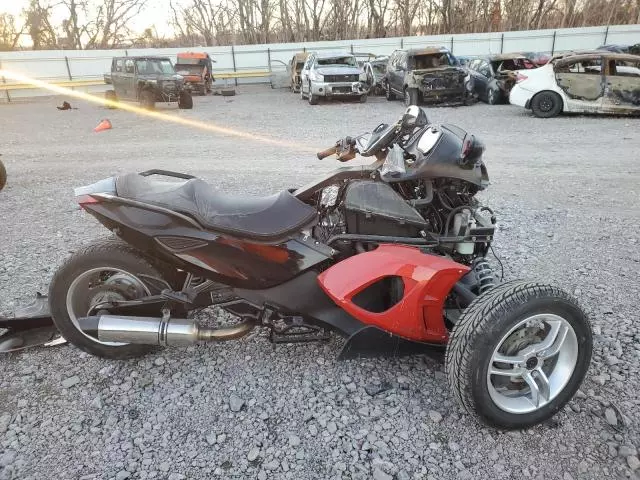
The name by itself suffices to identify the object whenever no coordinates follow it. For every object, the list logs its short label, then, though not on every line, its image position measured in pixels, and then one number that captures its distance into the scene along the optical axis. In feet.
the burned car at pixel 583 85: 38.27
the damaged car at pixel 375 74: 59.77
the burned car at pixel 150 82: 54.29
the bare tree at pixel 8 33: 118.21
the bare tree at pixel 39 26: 123.44
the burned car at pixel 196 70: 74.02
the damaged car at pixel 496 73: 51.42
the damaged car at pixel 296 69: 72.43
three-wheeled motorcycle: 8.22
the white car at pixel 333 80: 55.52
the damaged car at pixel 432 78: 49.42
